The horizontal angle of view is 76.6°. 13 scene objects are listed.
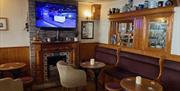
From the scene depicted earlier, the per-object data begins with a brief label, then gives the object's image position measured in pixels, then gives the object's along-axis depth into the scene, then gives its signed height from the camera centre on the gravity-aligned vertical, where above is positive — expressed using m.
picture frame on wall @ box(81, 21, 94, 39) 3.80 +0.32
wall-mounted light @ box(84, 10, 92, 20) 3.79 +0.83
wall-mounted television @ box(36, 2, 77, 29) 3.16 +0.69
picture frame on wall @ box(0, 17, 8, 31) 2.93 +0.38
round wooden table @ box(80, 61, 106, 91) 2.63 -0.63
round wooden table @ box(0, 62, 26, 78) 2.53 -0.65
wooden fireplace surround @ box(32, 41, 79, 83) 3.15 -0.31
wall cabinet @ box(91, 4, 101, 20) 3.79 +0.97
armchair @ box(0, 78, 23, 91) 1.63 -0.68
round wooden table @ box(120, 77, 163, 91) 1.75 -0.75
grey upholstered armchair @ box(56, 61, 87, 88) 2.48 -0.82
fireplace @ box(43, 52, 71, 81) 3.38 -0.66
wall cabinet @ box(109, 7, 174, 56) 2.39 +0.22
